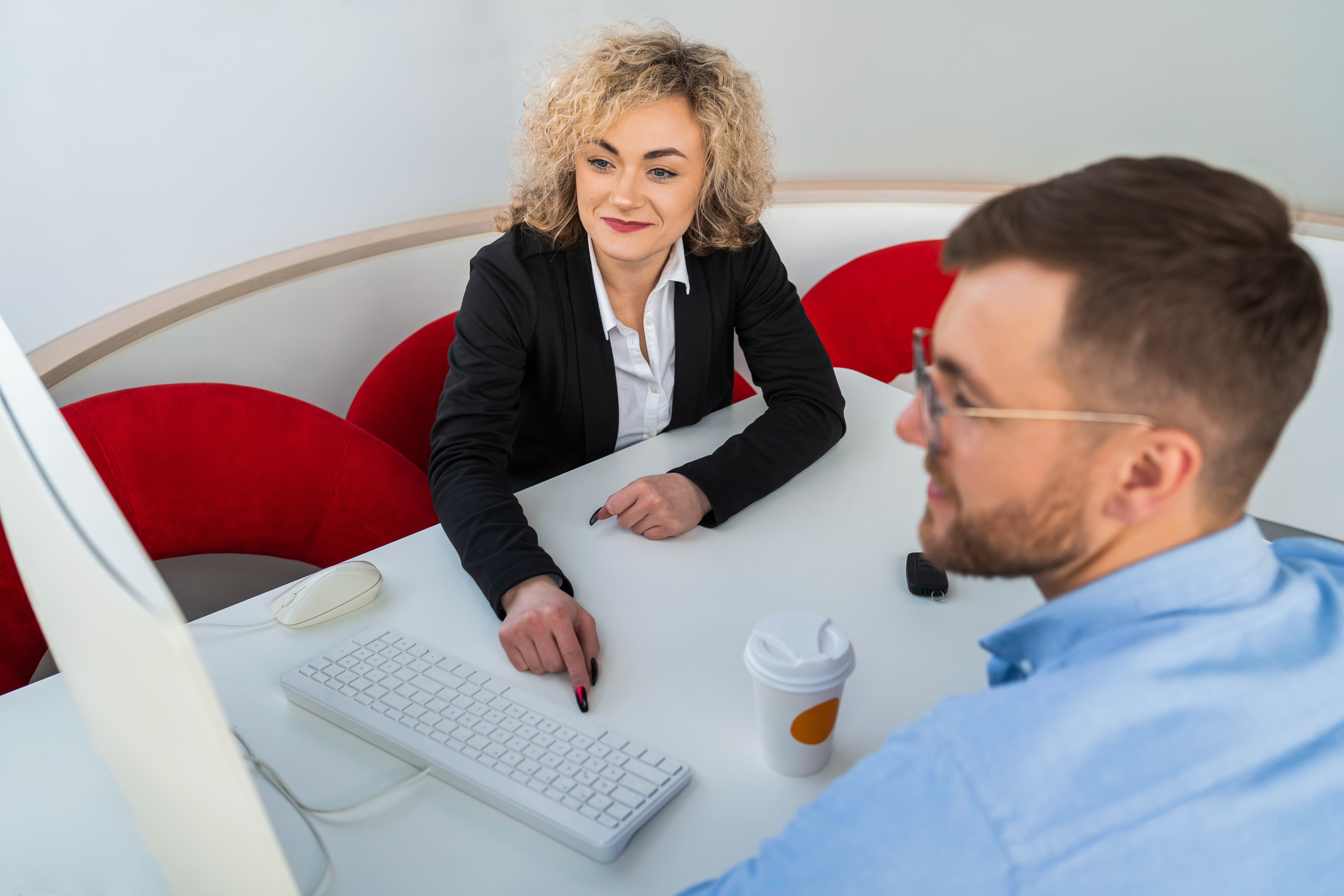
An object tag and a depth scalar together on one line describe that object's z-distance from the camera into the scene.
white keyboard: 0.75
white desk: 0.73
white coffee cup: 0.73
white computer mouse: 0.99
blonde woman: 1.28
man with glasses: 0.49
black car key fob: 1.02
